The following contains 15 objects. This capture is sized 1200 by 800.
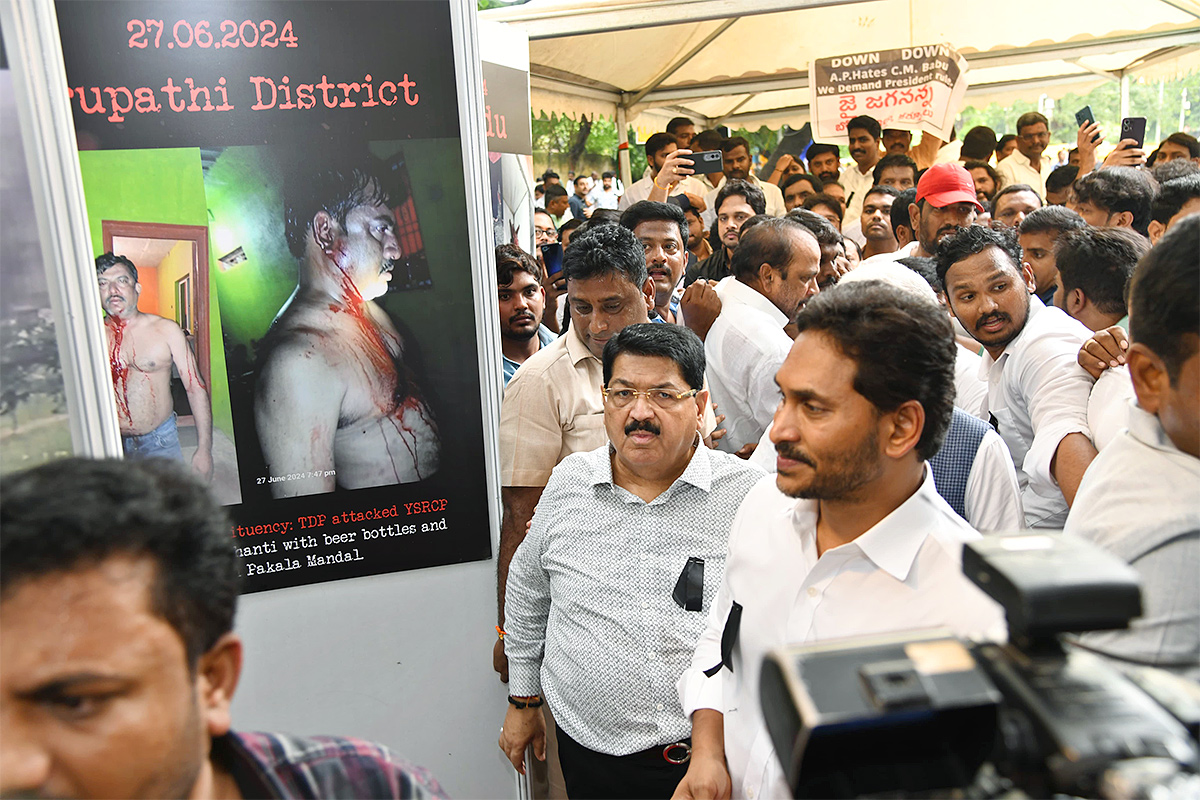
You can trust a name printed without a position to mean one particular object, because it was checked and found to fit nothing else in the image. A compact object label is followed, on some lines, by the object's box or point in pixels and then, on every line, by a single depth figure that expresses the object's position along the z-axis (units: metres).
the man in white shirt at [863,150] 6.29
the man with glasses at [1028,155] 6.89
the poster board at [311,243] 2.07
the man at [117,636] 0.81
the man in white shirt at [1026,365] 2.07
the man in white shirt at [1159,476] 1.09
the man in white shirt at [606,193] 7.70
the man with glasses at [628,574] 2.00
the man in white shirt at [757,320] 3.04
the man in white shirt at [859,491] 1.32
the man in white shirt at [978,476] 1.77
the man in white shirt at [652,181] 5.83
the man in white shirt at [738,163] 6.61
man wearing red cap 4.18
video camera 0.66
